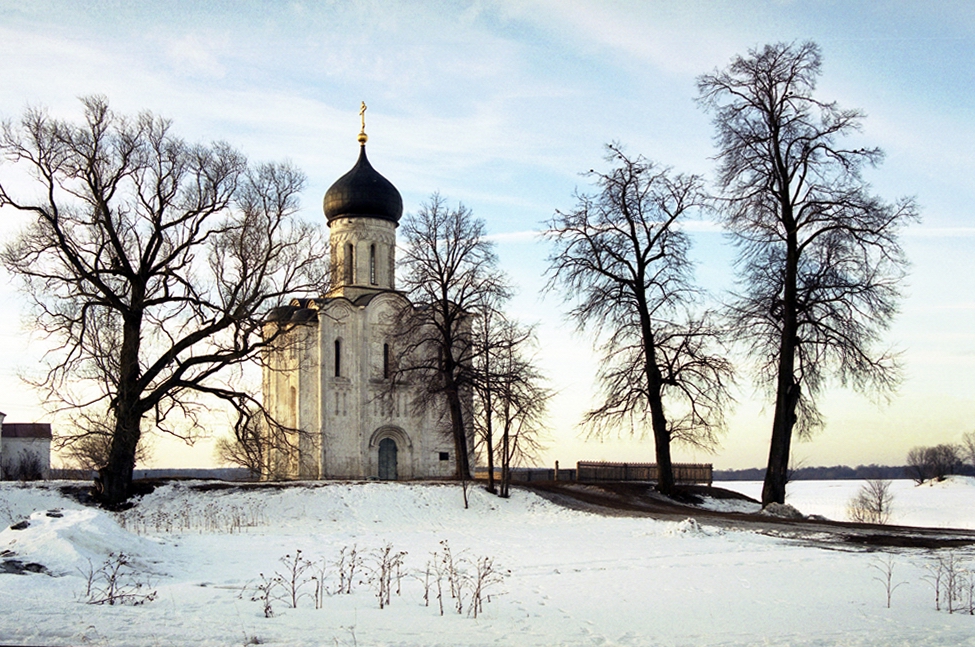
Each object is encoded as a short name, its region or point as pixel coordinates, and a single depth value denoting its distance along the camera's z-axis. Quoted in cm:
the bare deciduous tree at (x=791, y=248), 2462
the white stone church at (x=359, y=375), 3772
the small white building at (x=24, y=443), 5750
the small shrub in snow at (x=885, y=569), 1243
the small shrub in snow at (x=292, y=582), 1118
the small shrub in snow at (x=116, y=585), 1059
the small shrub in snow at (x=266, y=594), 1024
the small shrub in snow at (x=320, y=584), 1105
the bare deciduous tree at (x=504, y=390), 2820
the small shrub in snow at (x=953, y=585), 1146
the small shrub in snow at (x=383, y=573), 1110
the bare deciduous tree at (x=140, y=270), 2409
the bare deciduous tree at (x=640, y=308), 2830
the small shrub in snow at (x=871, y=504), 4649
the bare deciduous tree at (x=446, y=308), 3169
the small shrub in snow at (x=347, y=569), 1191
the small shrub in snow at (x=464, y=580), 1091
